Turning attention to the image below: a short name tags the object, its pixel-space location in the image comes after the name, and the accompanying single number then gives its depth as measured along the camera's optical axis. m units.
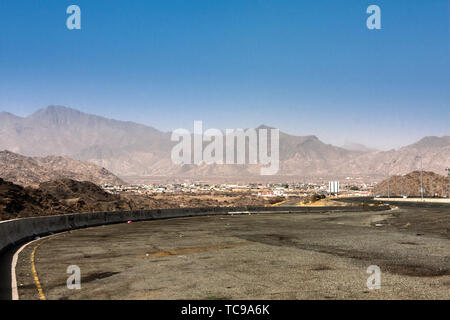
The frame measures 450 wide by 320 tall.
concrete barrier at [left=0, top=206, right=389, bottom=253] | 19.51
